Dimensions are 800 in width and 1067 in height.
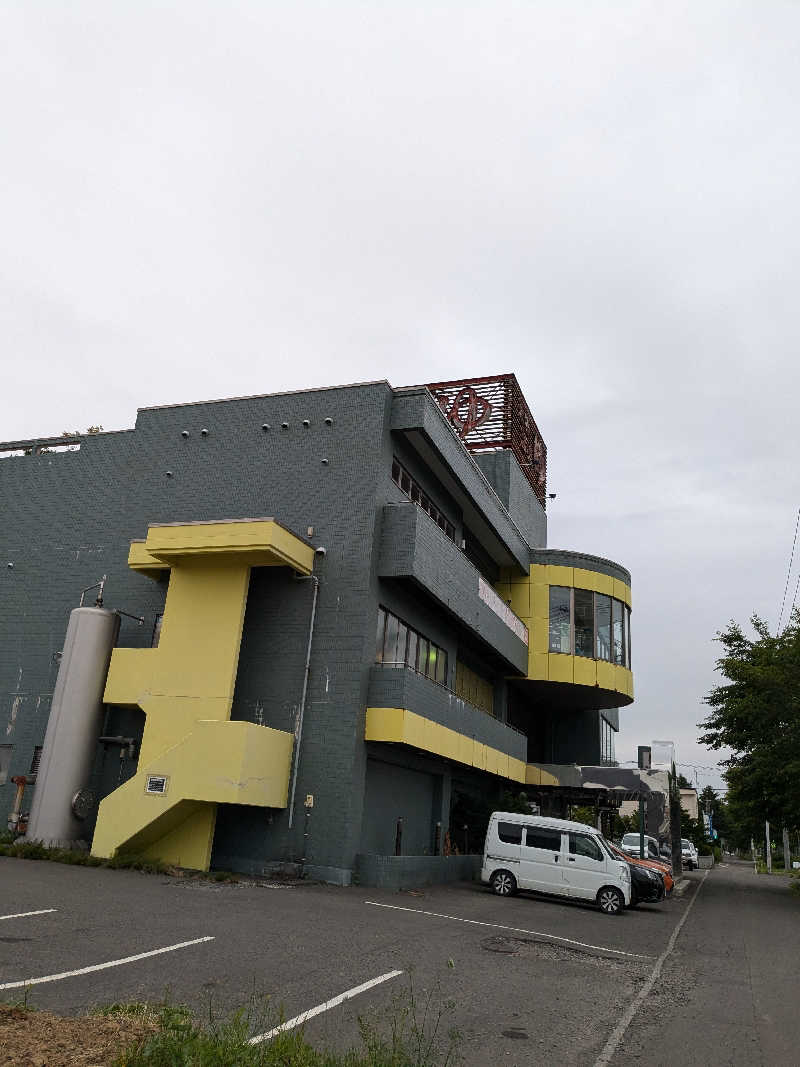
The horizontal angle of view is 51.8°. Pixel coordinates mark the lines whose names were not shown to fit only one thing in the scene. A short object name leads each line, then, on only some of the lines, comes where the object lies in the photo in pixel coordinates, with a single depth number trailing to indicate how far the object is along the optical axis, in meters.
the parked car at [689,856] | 55.42
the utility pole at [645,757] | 38.07
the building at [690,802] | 93.28
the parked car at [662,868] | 25.38
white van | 19.92
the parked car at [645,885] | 22.38
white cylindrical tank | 20.69
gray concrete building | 20.05
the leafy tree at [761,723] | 31.06
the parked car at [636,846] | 31.96
